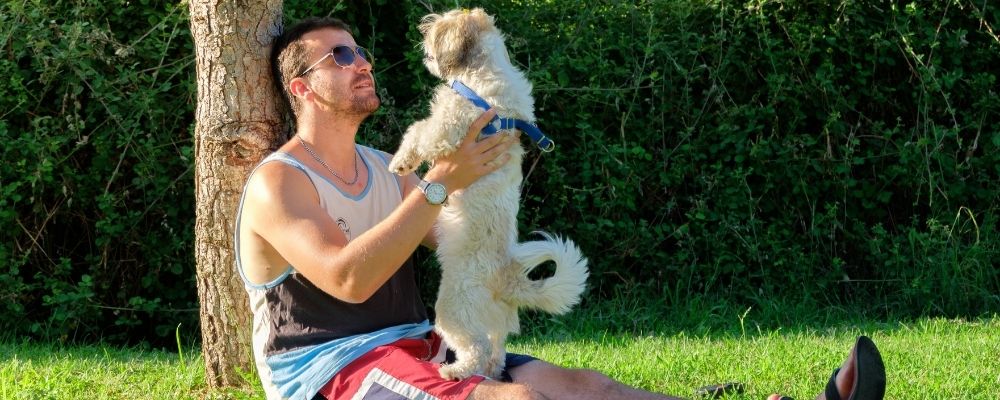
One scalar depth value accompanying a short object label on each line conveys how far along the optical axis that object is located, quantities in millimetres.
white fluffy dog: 3598
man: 3184
